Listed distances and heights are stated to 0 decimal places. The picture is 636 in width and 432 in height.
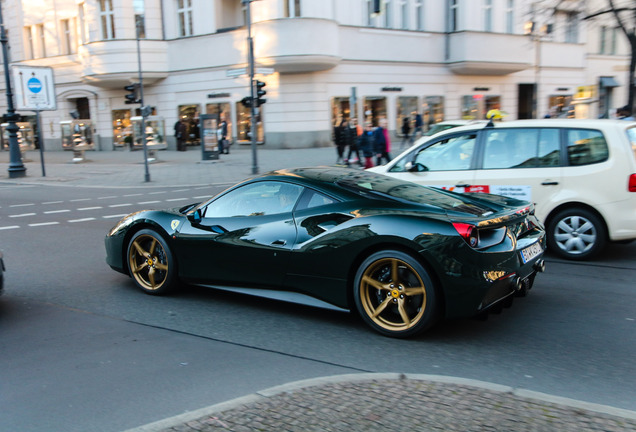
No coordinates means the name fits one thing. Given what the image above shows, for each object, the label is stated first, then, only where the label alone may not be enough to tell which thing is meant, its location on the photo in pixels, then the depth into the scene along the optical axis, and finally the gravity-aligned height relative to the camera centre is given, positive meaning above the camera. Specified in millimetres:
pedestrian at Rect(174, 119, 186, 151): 31391 -149
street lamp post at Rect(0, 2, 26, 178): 21625 -243
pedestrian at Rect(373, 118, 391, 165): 18781 -570
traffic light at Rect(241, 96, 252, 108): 20006 +909
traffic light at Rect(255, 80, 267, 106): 20000 +1163
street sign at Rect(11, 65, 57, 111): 21328 +1688
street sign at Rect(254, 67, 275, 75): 20125 +1901
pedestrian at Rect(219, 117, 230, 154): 29672 -529
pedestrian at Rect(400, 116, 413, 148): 29394 -310
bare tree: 17141 +2171
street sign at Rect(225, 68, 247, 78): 20188 +1912
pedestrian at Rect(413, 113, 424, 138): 30022 +68
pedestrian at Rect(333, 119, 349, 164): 21422 -399
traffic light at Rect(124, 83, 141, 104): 19734 +1214
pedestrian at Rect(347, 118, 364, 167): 20973 -474
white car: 7035 -622
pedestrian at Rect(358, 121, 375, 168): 18859 -626
